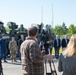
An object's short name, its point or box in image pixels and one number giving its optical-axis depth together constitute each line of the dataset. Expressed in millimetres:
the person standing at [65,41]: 13509
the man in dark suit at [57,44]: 13807
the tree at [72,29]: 51896
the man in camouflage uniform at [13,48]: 12314
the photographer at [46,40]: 5242
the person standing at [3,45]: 10143
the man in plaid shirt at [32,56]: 3627
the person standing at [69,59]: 3053
